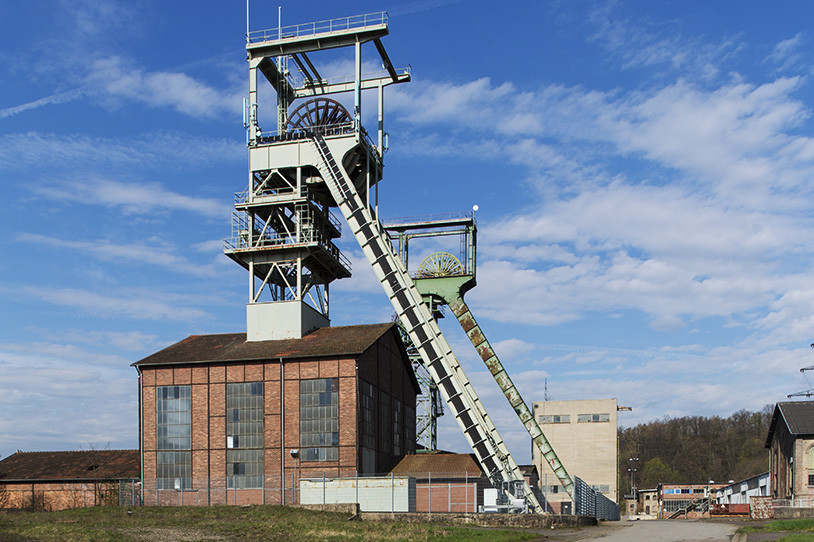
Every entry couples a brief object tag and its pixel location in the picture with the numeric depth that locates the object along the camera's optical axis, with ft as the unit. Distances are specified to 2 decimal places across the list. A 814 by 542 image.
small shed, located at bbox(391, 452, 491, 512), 122.01
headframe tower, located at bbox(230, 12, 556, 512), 130.62
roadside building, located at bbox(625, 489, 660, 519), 368.09
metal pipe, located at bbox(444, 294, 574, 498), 139.64
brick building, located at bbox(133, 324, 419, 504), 126.62
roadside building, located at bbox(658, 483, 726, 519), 339.28
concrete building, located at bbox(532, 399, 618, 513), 272.10
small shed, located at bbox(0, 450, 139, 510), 139.95
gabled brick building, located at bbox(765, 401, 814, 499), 174.81
